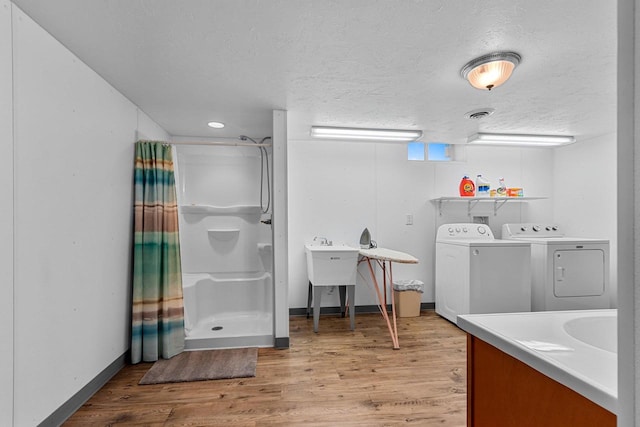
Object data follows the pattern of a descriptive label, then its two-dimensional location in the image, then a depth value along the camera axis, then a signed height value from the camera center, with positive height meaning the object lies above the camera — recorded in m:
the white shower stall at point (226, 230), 3.38 -0.21
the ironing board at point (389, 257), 2.68 -0.39
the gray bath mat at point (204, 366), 2.24 -1.16
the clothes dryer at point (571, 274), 3.31 -0.64
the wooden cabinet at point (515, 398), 0.63 -0.42
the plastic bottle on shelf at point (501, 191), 3.91 +0.27
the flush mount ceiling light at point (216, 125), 3.23 +0.89
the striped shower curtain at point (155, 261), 2.48 -0.40
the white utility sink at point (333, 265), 3.02 -0.51
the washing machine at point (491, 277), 3.17 -0.64
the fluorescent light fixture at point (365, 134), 3.26 +0.82
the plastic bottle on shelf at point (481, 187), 3.92 +0.32
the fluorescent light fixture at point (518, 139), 3.52 +0.83
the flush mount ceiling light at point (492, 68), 1.83 +0.85
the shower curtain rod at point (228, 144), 2.76 +0.59
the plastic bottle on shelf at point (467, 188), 3.85 +0.30
